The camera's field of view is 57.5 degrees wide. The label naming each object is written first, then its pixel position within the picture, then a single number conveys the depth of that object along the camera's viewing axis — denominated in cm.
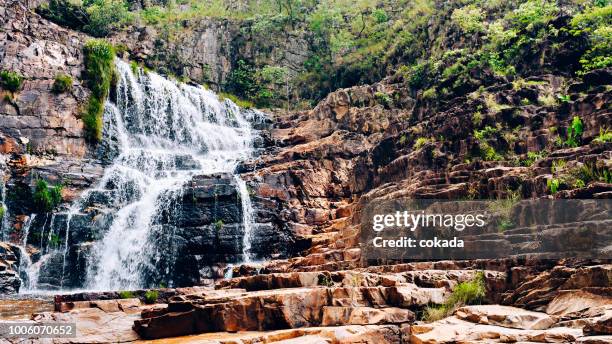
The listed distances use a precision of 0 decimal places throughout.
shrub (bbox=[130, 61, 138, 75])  3488
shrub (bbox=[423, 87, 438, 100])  2572
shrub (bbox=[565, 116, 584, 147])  1784
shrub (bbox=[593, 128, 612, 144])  1606
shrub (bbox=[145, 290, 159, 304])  1822
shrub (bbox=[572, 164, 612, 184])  1436
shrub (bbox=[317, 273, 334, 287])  1428
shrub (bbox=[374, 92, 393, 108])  3278
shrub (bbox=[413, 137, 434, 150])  2257
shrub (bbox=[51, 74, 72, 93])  3019
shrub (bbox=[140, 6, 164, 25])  4366
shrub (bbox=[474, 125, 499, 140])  2026
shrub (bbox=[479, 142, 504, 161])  1944
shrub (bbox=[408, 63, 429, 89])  3188
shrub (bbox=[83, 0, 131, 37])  4019
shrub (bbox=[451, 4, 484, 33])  3002
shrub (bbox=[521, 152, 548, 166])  1817
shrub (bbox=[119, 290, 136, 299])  1864
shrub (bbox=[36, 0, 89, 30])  3775
